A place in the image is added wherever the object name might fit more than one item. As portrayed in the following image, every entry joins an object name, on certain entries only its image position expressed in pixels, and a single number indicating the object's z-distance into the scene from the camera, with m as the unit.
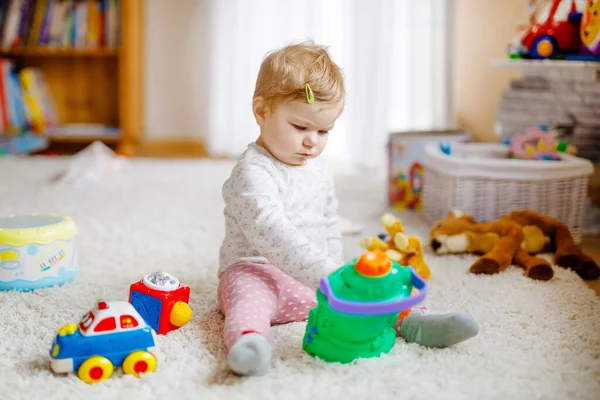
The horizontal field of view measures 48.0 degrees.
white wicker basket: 1.71
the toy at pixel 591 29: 1.55
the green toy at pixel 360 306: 0.93
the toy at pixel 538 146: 1.84
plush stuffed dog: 1.45
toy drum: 1.27
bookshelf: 3.10
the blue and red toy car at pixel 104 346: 0.93
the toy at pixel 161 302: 1.09
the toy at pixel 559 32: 1.73
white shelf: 1.56
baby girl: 1.06
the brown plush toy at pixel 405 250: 1.38
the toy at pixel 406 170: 2.13
